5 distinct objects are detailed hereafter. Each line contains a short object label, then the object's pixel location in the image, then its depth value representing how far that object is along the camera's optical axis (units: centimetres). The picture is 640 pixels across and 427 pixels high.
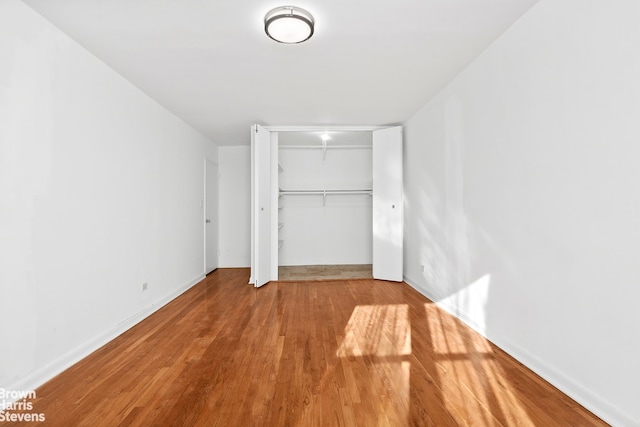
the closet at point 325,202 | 612
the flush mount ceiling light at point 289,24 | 198
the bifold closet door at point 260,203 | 439
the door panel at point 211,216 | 538
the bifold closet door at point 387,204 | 468
